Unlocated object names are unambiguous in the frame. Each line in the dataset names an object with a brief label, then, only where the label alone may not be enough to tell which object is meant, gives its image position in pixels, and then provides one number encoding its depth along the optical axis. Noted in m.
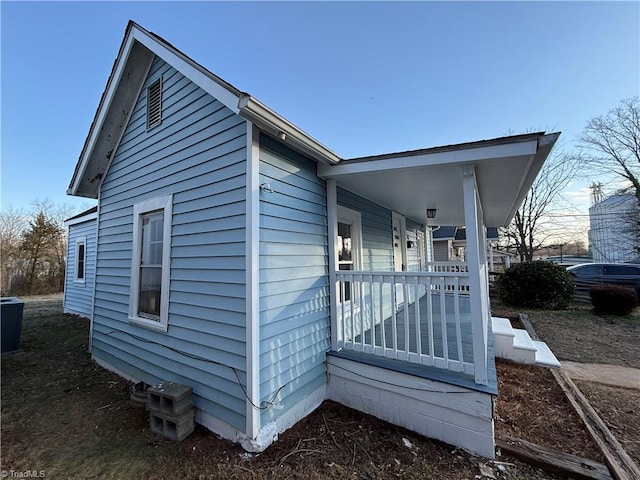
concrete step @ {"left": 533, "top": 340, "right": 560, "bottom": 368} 4.41
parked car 10.12
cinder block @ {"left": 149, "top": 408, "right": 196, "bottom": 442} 2.74
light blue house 2.71
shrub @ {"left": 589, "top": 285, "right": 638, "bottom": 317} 7.94
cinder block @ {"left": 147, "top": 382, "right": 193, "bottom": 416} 2.79
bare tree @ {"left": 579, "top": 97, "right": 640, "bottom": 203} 15.55
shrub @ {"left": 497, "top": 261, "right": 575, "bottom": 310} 9.34
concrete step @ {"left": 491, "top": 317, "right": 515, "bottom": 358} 4.84
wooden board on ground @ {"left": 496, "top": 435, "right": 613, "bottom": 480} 2.21
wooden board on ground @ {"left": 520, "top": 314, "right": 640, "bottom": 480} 2.20
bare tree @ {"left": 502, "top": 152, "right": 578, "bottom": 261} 18.69
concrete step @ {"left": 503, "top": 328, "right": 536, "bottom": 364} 4.63
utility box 5.15
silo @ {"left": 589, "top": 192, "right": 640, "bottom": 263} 15.96
